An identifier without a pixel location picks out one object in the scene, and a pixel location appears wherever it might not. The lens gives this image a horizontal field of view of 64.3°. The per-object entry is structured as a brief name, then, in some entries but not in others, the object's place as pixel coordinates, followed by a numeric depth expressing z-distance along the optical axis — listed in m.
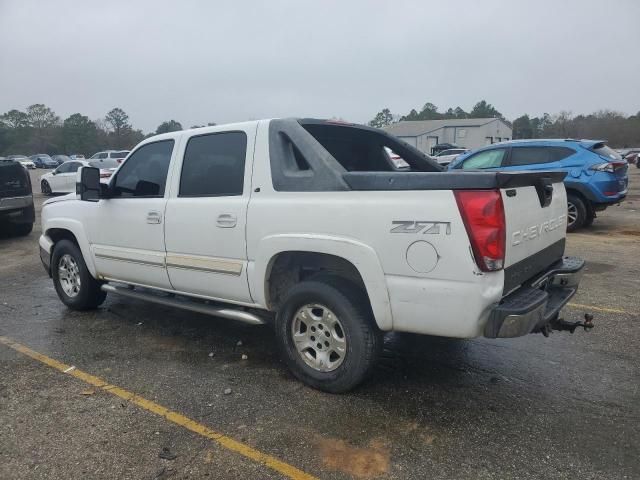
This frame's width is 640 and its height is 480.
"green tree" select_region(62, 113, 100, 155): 83.69
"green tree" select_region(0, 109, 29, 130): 90.75
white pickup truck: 2.91
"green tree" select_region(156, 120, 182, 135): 76.31
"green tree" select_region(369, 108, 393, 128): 111.62
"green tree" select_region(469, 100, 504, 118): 102.56
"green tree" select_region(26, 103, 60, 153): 87.06
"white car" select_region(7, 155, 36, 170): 49.02
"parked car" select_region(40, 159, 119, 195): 21.73
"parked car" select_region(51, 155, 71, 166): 59.25
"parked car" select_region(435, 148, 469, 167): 29.66
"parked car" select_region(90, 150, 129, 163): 31.80
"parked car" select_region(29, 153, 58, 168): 58.16
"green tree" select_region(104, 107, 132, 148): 93.38
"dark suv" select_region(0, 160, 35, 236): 10.54
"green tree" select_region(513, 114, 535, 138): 93.50
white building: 69.38
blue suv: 9.66
